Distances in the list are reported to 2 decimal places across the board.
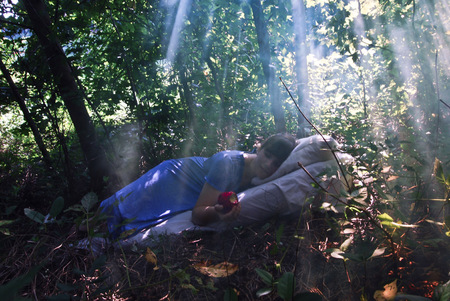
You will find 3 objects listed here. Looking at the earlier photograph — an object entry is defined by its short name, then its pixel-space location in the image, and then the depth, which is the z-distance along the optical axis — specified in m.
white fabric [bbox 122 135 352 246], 2.20
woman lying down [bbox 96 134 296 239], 2.46
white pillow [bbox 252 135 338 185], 2.46
